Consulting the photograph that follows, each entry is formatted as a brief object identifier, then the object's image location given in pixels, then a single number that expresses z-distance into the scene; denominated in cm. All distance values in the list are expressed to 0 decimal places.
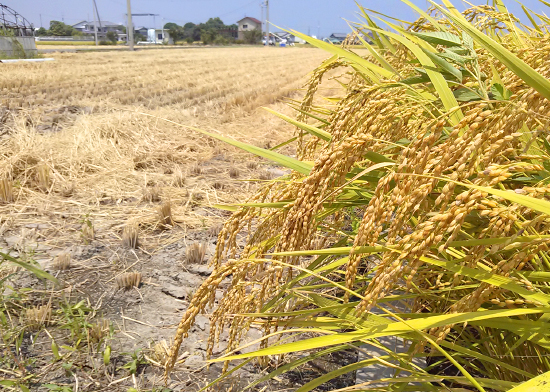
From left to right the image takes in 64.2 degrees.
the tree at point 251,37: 7406
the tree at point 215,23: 10231
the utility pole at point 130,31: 3415
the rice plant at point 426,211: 71
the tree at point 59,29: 6526
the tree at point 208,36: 6047
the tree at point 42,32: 6862
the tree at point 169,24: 12481
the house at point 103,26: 8881
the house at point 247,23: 11793
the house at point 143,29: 12808
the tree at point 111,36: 5282
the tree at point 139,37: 8519
